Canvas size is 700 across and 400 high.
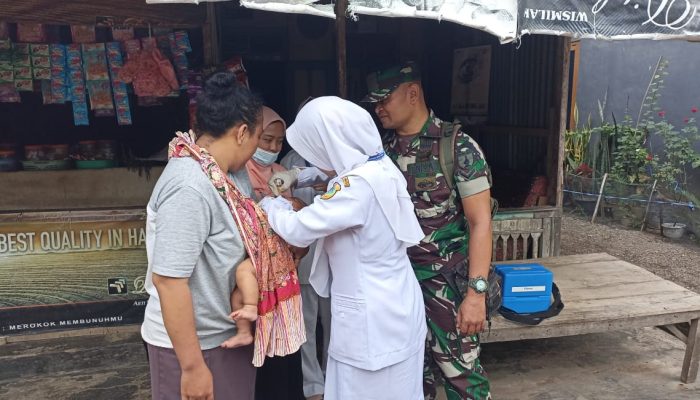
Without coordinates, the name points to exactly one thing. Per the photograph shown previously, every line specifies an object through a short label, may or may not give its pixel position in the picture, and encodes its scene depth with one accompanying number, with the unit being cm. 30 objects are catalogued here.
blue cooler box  303
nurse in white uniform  181
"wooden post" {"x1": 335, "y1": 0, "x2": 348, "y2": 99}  315
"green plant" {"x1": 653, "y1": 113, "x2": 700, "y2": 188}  706
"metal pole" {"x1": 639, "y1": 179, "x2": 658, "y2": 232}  697
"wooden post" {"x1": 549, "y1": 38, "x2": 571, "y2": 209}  418
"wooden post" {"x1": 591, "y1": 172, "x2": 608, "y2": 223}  745
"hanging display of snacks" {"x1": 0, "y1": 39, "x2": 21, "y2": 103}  380
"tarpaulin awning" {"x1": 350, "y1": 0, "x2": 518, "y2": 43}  237
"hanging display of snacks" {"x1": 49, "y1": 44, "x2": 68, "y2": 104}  387
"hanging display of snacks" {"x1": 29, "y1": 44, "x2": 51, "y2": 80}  385
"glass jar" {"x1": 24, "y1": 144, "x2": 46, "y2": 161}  400
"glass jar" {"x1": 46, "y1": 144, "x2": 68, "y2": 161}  405
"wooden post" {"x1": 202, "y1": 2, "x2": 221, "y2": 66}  373
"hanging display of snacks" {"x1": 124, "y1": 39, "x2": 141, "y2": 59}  389
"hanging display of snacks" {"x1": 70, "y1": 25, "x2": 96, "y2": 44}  382
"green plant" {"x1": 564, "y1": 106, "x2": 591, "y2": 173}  820
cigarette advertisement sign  349
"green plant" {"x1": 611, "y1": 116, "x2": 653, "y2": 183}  727
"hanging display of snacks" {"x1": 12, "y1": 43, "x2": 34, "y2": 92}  383
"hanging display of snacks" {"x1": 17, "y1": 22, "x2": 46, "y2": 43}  377
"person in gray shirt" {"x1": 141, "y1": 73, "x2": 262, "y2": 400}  152
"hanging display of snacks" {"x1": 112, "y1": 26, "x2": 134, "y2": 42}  383
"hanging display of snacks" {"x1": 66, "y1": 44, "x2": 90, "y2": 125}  389
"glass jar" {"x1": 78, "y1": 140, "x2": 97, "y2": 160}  414
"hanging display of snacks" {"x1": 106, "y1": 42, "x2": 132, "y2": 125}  391
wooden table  308
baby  167
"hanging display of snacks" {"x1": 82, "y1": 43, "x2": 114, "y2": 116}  390
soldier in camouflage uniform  230
